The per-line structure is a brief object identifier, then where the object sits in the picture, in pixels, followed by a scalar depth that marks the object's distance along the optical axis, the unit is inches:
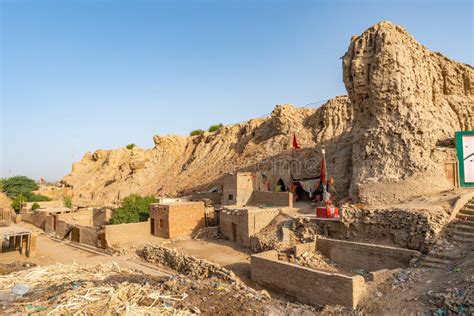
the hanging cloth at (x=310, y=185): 824.9
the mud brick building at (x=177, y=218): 740.0
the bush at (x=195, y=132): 1837.4
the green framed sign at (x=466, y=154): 609.9
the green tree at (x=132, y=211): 820.0
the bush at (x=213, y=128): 1747.3
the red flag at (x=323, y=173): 684.4
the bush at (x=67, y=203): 1244.3
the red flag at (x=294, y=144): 942.9
